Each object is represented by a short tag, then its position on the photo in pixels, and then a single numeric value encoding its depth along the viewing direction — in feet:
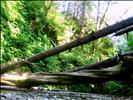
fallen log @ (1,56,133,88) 7.34
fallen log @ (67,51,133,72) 8.62
